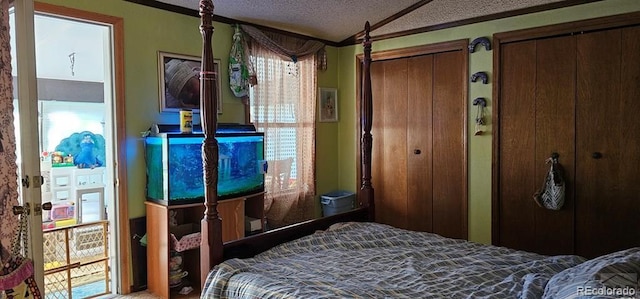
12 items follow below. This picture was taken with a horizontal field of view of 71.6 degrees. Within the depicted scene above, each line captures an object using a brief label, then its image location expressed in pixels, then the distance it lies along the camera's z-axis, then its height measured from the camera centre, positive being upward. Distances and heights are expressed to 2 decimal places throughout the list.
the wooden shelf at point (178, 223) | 3.01 -0.68
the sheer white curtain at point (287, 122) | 3.98 +0.12
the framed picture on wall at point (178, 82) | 3.27 +0.41
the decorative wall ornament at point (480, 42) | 3.72 +0.76
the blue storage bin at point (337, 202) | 4.45 -0.69
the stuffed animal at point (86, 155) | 4.43 -0.18
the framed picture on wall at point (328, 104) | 4.60 +0.32
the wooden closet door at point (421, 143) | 3.96 -0.09
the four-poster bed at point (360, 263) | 1.69 -0.60
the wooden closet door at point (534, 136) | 3.41 -0.03
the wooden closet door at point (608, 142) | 3.13 -0.08
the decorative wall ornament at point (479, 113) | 3.78 +0.17
